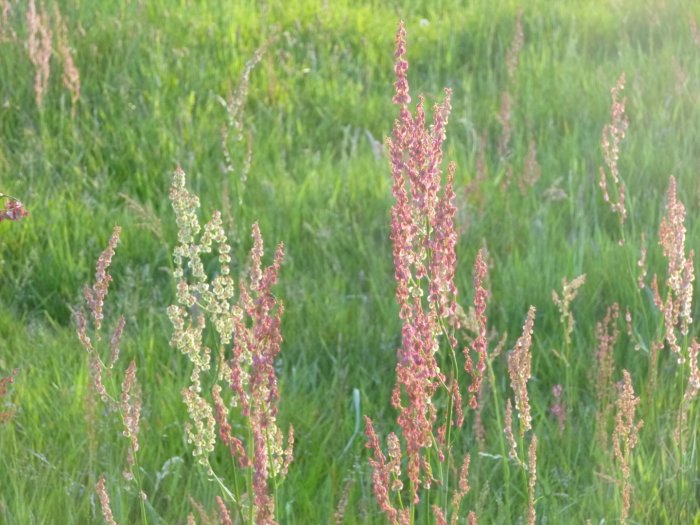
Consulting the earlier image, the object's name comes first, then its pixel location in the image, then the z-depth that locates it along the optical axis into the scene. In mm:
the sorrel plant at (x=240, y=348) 1847
